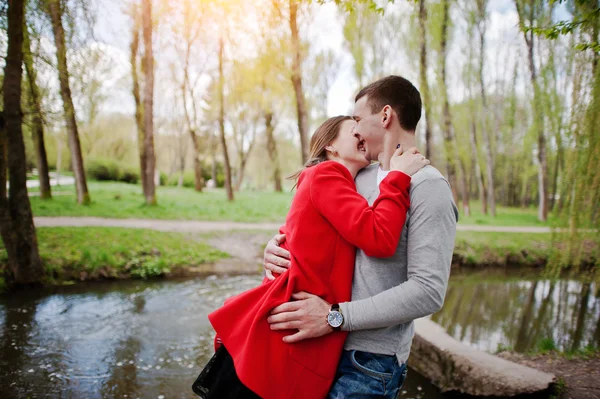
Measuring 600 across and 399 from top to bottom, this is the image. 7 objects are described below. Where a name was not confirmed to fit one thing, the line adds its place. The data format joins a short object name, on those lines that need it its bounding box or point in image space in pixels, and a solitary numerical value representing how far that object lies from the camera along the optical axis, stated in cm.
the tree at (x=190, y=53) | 1504
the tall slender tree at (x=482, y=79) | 1709
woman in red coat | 150
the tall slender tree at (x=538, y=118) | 1080
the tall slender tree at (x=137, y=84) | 1459
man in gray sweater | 147
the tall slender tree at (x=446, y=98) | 1447
